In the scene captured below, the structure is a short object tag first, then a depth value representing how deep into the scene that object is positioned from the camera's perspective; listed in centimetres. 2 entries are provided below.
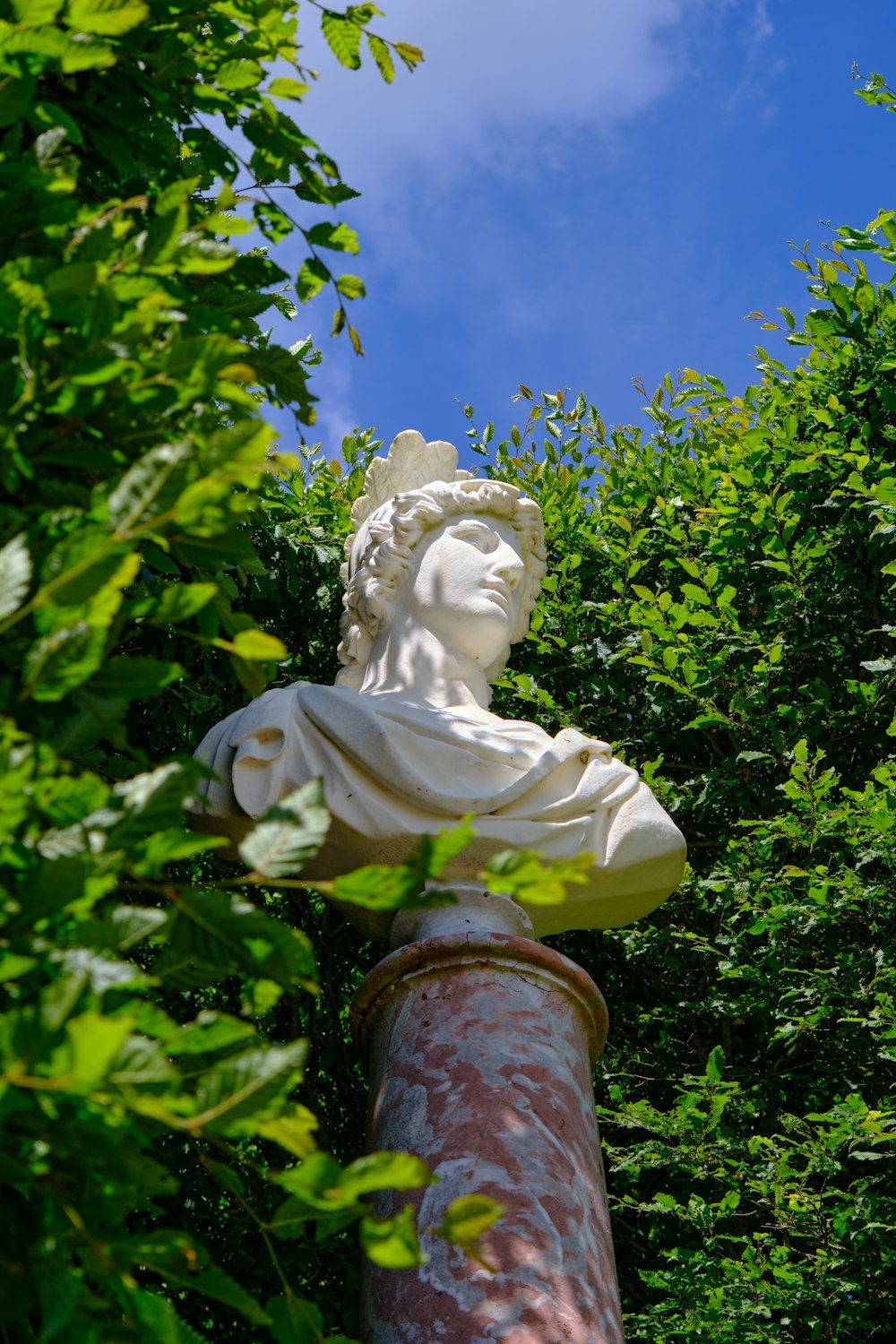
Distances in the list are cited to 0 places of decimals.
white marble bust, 387
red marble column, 290
